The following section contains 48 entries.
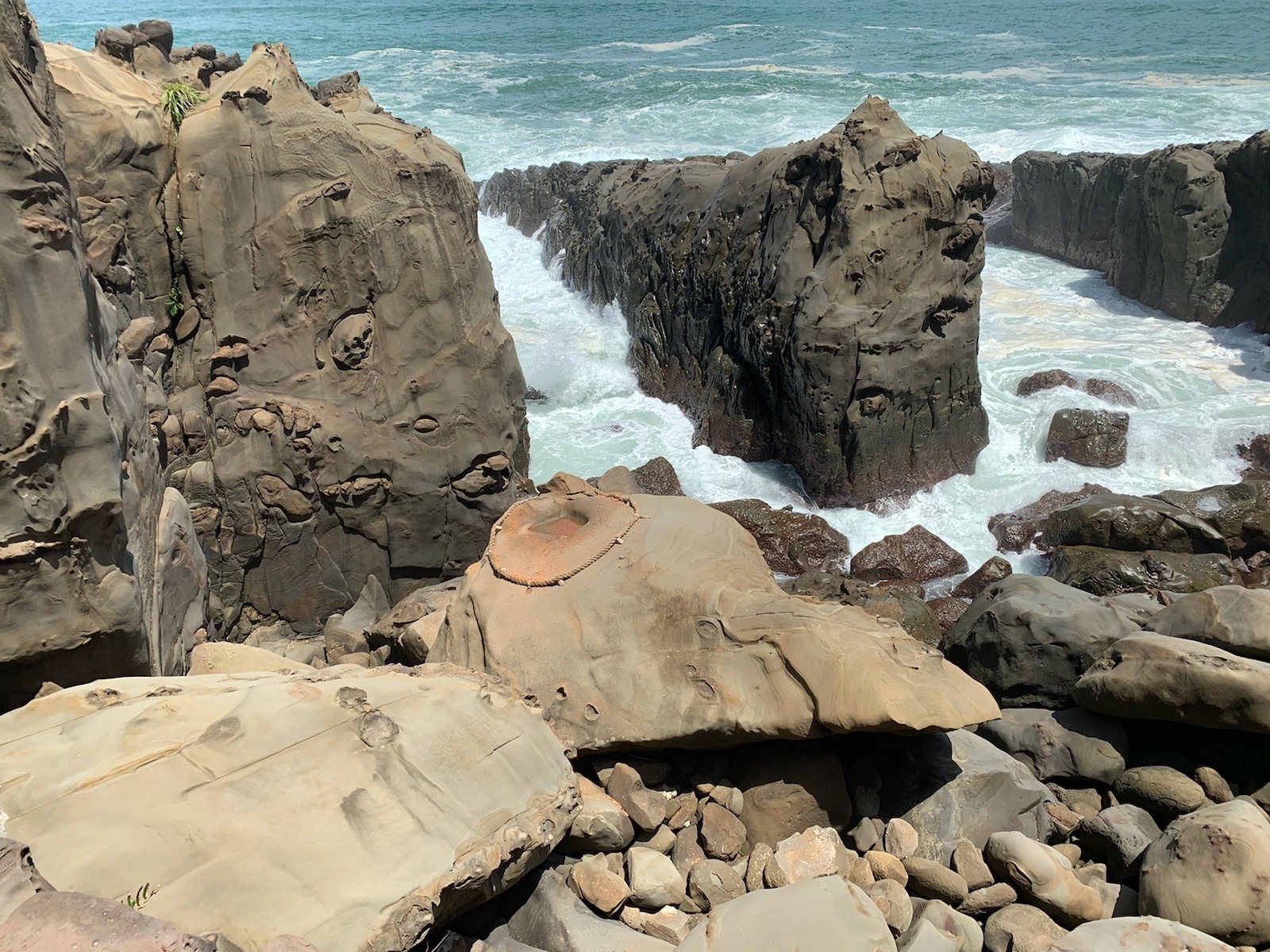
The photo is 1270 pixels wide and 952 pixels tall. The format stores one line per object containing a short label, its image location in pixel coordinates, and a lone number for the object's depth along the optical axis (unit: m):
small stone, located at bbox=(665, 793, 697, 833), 4.47
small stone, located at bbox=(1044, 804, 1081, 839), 4.54
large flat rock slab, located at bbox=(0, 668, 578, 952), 2.85
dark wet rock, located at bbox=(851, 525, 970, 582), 9.68
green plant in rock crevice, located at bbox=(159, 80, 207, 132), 6.59
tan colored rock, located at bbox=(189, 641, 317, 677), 5.00
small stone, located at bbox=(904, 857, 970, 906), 4.04
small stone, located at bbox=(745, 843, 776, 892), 4.15
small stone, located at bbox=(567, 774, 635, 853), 4.18
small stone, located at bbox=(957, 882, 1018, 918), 3.97
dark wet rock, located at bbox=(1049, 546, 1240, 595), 8.28
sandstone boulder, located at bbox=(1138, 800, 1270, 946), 3.57
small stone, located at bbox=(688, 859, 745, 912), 4.09
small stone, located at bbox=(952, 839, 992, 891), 4.08
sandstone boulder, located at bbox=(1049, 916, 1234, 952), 3.35
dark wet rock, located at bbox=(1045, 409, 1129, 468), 11.30
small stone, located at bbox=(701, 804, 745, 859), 4.32
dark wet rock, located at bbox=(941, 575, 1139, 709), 5.73
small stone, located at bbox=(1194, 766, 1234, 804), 4.52
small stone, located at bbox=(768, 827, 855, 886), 4.14
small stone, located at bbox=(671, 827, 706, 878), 4.27
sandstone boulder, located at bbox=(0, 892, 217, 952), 2.08
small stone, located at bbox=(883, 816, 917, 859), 4.30
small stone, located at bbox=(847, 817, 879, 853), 4.35
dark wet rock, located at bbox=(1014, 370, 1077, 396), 12.88
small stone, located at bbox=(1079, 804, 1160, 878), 4.23
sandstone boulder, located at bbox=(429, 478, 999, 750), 4.30
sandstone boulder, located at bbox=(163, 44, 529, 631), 6.71
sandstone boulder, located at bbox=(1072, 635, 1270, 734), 4.47
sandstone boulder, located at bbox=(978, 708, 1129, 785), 4.92
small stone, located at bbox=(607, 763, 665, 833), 4.38
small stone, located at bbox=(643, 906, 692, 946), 3.85
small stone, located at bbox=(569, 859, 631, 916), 3.96
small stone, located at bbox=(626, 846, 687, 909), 4.03
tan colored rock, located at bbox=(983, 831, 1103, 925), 3.87
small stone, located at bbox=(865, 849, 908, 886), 4.16
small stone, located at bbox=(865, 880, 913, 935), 3.86
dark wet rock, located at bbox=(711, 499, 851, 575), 9.99
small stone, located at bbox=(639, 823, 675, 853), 4.35
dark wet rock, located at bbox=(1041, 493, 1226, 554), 8.62
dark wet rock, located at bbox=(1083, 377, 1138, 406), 12.49
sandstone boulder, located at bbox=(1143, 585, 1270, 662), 4.96
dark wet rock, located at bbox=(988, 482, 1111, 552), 9.95
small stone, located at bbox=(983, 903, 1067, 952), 3.68
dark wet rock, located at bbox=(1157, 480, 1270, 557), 8.97
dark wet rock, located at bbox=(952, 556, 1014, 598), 9.12
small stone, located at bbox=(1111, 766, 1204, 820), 4.50
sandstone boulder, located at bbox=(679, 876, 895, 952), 3.28
